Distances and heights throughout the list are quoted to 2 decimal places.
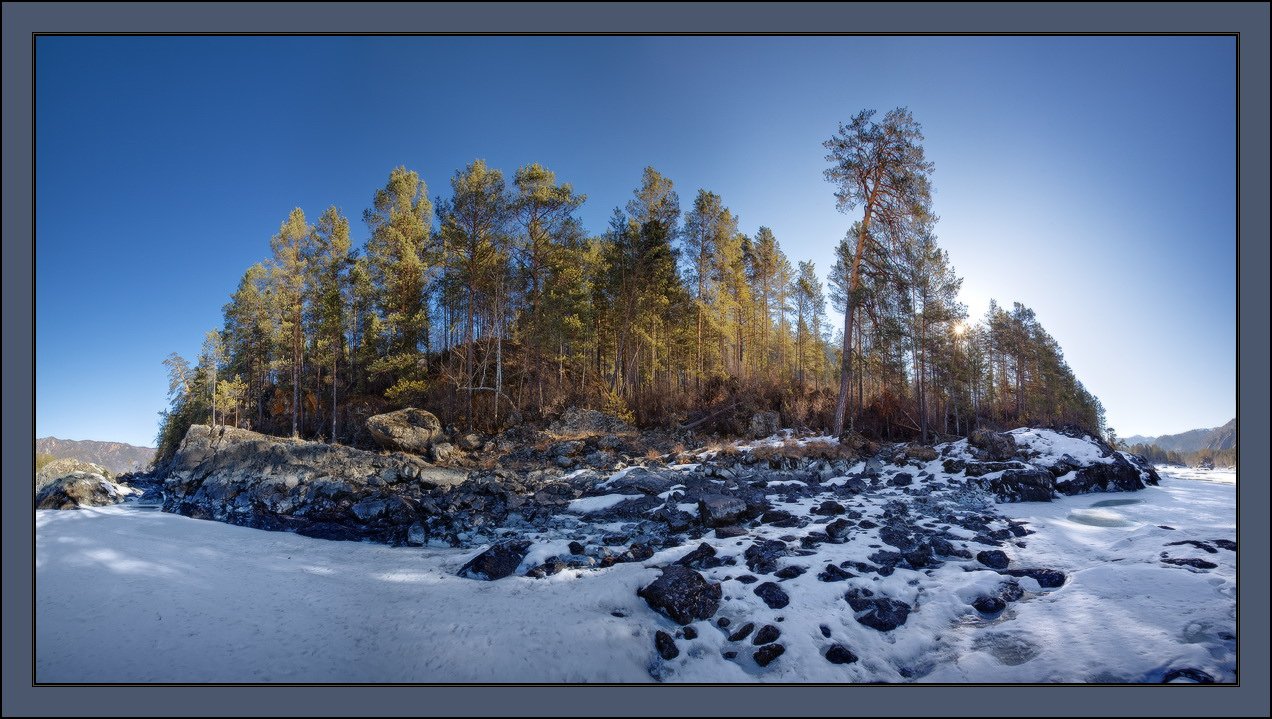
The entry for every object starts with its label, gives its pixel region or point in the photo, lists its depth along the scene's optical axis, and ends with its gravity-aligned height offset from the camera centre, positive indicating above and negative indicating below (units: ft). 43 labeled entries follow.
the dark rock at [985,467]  29.45 -6.26
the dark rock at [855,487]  29.14 -7.66
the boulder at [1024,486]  26.21 -6.80
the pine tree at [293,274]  71.05 +17.48
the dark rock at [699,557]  17.34 -7.63
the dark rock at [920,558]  16.43 -7.19
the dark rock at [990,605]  12.52 -6.84
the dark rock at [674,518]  23.72 -8.36
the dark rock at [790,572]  15.61 -7.34
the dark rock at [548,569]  17.11 -8.07
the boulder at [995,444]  32.45 -5.18
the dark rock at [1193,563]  12.86 -5.72
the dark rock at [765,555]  16.52 -7.52
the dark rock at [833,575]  15.24 -7.26
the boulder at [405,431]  52.49 -7.00
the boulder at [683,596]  12.92 -7.03
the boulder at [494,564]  17.46 -8.09
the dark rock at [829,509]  24.13 -7.59
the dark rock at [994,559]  15.94 -6.99
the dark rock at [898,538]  18.51 -7.32
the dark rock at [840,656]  10.80 -7.21
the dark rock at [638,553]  18.70 -8.07
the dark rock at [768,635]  11.59 -7.21
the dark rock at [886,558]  16.63 -7.31
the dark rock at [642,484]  31.58 -8.31
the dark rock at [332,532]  25.43 -9.81
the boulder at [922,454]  34.91 -6.29
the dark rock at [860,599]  13.22 -7.17
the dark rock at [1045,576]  13.71 -6.68
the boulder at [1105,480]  27.45 -6.58
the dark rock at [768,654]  10.83 -7.20
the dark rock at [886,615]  12.16 -7.10
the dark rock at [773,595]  13.58 -7.28
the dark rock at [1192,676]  8.22 -5.85
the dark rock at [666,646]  11.06 -7.21
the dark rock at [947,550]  17.30 -7.22
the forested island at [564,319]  52.85 +10.33
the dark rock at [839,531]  19.92 -7.56
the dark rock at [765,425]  53.11 -6.02
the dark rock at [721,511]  23.59 -7.63
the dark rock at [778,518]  23.08 -7.86
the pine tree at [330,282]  74.13 +17.15
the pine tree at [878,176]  45.06 +22.90
